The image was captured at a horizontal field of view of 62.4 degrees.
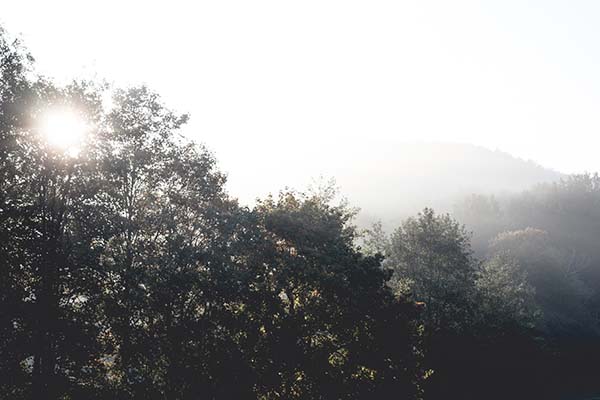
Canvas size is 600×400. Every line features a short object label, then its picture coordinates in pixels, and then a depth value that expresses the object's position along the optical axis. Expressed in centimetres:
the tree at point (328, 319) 2975
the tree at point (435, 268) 5131
